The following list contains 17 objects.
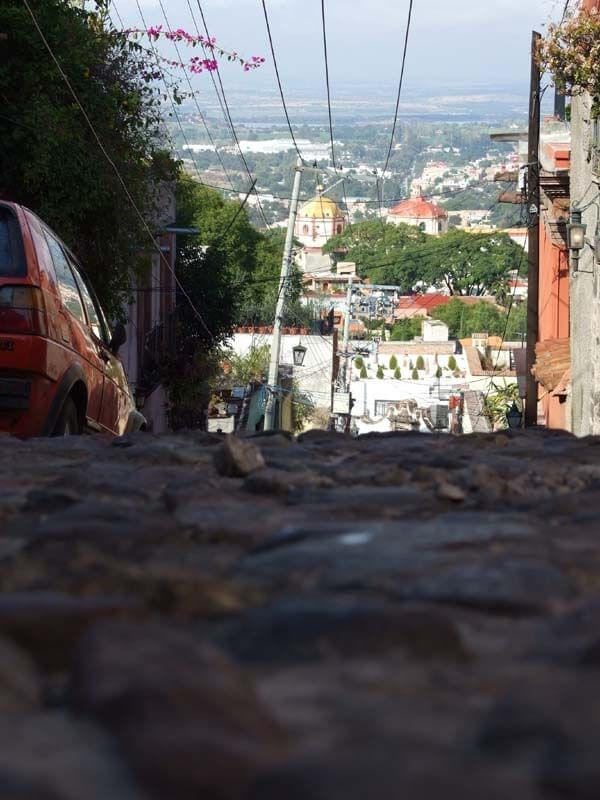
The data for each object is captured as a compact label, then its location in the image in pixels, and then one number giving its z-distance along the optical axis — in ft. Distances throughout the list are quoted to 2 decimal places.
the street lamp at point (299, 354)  107.96
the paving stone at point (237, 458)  14.96
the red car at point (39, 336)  21.89
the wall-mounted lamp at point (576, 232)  55.11
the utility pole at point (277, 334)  94.58
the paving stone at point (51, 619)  6.77
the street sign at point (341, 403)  141.79
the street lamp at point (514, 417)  83.10
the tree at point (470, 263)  323.57
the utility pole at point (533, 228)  67.82
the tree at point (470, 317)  286.40
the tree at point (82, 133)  42.70
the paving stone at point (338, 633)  6.75
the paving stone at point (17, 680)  6.03
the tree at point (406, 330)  288.10
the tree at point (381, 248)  333.01
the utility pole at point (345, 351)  152.66
